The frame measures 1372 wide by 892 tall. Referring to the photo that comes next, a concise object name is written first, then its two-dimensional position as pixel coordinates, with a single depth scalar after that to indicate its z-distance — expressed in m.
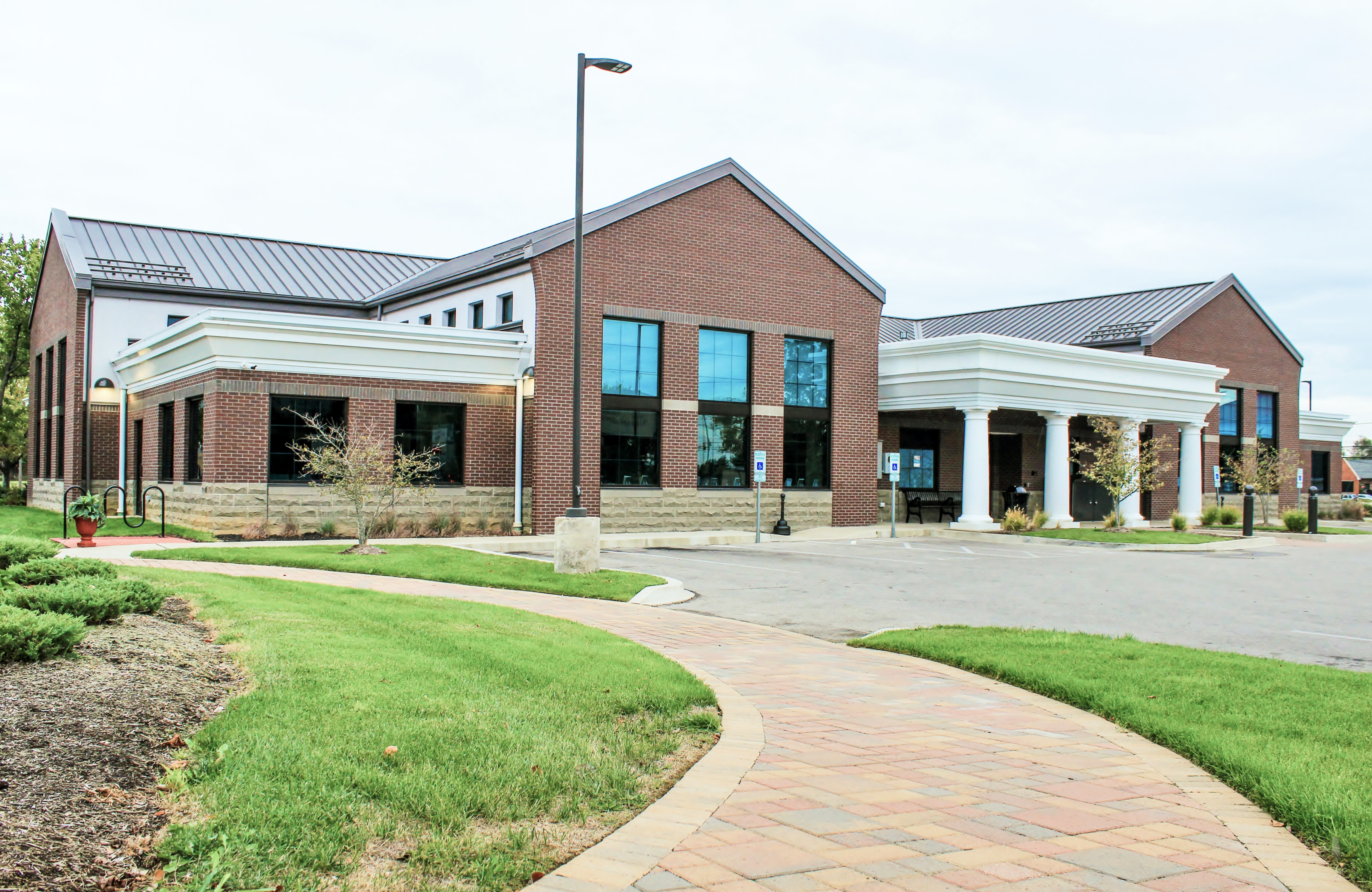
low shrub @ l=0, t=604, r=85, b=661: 6.21
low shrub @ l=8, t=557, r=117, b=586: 9.23
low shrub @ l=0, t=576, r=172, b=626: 7.48
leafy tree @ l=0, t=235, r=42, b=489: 44.84
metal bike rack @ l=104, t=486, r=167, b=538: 23.02
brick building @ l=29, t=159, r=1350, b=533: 23.30
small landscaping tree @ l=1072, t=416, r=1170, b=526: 31.25
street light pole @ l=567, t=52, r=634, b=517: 15.34
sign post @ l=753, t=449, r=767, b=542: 26.17
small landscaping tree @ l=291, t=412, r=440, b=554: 19.69
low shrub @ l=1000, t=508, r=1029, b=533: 30.36
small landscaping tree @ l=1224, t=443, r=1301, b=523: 39.91
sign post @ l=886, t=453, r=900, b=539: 28.39
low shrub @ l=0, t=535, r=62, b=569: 10.87
